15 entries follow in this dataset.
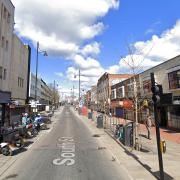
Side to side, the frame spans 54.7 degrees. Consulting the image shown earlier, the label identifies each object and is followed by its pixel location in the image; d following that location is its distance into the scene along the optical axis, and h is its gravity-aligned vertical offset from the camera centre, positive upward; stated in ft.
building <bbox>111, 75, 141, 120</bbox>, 101.29 +6.82
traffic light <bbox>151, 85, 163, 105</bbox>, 20.52 +1.49
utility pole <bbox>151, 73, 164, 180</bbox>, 20.33 +0.24
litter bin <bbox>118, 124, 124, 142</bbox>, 40.19 -6.52
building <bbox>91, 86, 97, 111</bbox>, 253.43 +19.26
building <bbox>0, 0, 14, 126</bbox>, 57.23 +19.50
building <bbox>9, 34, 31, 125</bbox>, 68.50 +13.04
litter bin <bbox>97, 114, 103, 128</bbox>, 66.83 -6.15
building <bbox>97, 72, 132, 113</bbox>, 164.49 +25.32
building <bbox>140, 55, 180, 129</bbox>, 58.31 +6.39
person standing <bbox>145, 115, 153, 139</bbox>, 45.32 -4.29
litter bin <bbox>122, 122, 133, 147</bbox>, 36.45 -6.19
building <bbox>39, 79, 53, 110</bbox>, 203.29 +15.39
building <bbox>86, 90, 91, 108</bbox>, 314.74 +20.09
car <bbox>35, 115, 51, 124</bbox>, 64.27 -5.19
